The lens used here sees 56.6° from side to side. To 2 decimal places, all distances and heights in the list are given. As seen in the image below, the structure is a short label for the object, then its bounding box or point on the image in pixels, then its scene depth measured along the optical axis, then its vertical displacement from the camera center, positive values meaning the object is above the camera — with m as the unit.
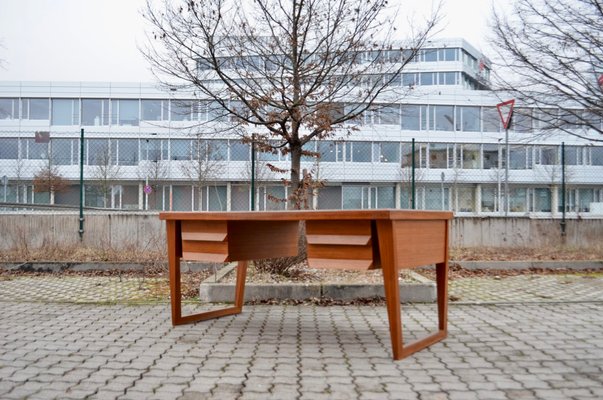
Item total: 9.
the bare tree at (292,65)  7.60 +1.92
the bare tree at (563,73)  10.00 +2.37
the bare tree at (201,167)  19.28 +1.29
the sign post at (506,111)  11.55 +1.89
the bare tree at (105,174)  16.36 +1.02
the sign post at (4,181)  12.54 +0.46
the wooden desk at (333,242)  3.58 -0.30
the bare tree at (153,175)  26.95 +1.32
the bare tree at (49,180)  16.50 +0.66
